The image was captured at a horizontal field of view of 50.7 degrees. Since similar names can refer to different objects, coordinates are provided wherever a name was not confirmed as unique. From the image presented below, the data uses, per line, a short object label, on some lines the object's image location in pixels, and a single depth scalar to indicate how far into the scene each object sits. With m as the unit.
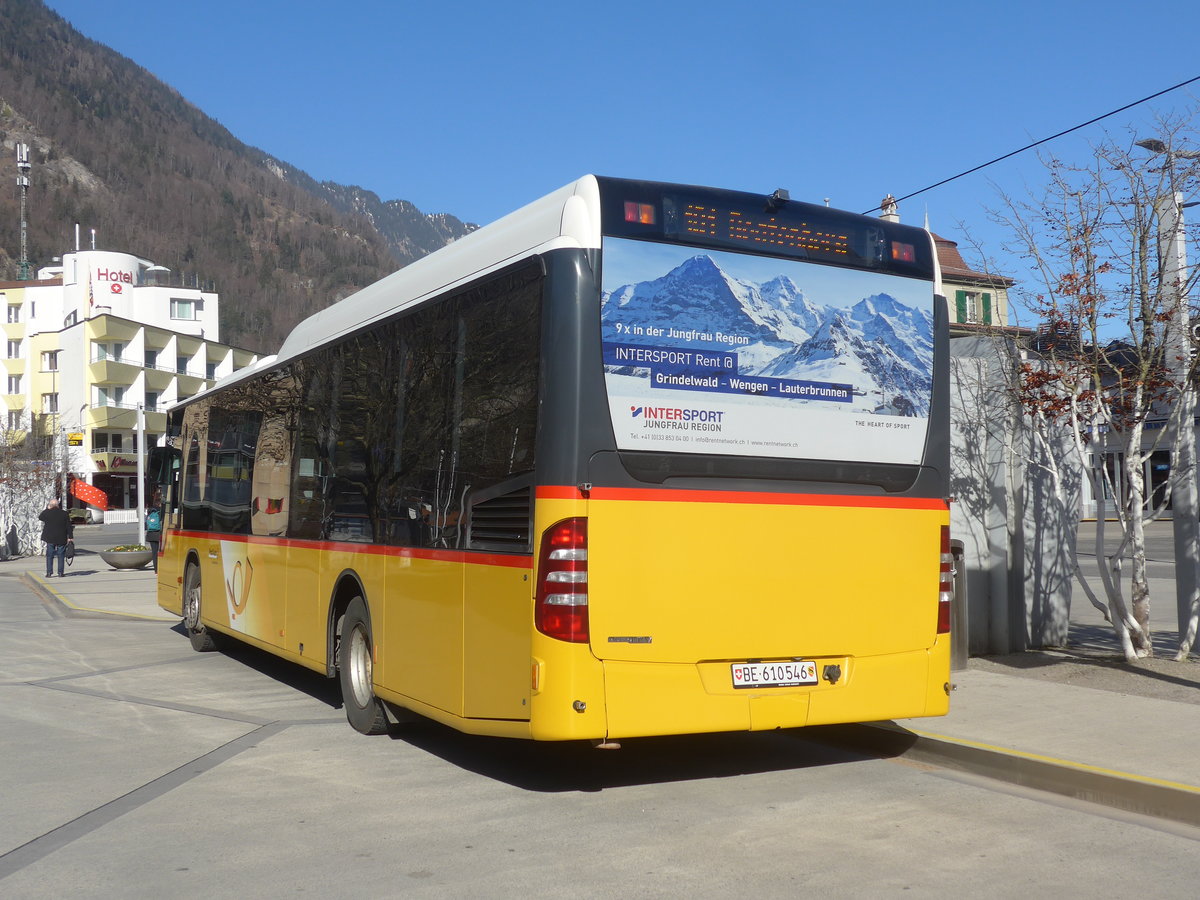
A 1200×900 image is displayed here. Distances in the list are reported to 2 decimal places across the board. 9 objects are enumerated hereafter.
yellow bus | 6.63
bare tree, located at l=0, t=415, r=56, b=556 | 41.44
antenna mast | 133.50
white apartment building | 82.81
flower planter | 32.06
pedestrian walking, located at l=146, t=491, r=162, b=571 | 26.10
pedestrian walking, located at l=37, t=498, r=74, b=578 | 29.78
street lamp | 10.66
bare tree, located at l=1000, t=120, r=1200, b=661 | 10.73
